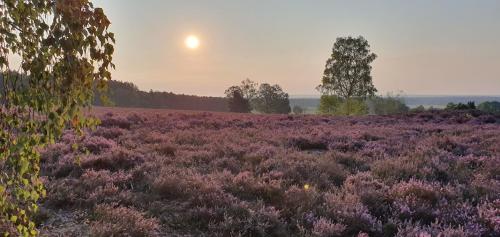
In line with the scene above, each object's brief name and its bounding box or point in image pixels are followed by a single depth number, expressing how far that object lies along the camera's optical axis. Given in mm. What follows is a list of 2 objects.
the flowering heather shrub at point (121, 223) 5586
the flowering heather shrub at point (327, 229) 5793
